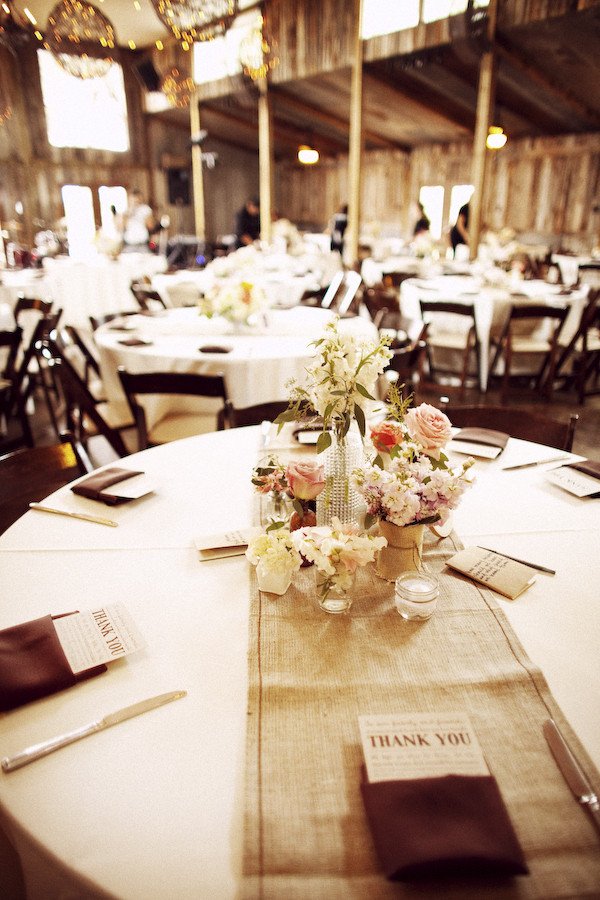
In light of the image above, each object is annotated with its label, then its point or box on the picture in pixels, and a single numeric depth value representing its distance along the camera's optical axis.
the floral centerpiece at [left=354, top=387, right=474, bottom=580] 1.16
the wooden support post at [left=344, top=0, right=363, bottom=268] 8.63
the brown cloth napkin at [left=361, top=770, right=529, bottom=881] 0.69
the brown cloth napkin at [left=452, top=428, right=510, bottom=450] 1.97
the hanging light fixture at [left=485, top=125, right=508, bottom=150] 8.73
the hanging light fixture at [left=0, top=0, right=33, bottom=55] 3.75
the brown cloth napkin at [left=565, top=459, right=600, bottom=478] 1.74
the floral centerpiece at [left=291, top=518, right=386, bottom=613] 1.08
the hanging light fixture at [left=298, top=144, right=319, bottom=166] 11.46
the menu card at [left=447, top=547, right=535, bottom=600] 1.24
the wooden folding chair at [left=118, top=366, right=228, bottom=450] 2.58
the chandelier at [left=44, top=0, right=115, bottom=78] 4.11
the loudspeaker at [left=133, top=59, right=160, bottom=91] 12.05
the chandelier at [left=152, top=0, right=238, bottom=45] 3.81
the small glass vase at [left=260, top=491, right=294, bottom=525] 1.37
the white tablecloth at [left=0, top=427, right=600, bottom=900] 0.75
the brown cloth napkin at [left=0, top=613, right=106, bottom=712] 0.97
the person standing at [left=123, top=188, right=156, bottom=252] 10.62
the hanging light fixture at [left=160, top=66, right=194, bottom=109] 5.74
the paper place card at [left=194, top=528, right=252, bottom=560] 1.38
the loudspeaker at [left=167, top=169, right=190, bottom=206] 15.05
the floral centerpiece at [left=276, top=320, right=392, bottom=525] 1.22
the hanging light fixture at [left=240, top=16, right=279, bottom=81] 5.35
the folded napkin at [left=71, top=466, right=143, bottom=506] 1.60
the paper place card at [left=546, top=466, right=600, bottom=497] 1.65
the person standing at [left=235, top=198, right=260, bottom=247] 10.77
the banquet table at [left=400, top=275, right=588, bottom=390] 5.48
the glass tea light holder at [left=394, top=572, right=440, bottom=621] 1.14
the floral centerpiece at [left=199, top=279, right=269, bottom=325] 3.78
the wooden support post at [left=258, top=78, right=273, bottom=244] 10.61
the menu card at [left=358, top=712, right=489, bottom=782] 0.82
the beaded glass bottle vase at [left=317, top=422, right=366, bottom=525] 1.38
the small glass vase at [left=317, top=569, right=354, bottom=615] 1.15
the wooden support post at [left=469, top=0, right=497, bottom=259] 7.42
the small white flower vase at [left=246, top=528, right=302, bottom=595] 1.13
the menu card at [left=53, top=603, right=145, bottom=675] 1.04
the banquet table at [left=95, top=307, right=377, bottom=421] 3.32
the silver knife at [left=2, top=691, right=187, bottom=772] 0.85
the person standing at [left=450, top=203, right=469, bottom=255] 9.17
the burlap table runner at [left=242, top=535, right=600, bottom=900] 0.70
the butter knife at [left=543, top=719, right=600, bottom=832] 0.78
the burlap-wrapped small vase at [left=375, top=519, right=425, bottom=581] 1.24
